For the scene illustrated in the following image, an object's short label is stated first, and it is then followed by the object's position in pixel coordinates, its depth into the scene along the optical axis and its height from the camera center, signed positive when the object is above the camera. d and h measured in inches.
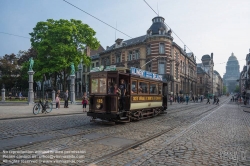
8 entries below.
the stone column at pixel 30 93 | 957.8 -2.1
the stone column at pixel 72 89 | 1153.4 +19.4
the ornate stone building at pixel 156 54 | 1644.9 +342.3
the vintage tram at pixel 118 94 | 406.3 -5.2
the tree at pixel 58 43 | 1273.4 +327.0
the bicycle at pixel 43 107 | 576.0 -43.5
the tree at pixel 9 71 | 1830.7 +200.8
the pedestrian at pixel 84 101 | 683.4 -30.0
